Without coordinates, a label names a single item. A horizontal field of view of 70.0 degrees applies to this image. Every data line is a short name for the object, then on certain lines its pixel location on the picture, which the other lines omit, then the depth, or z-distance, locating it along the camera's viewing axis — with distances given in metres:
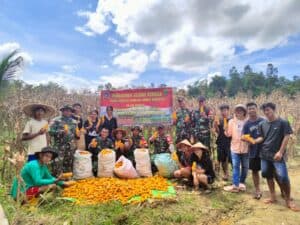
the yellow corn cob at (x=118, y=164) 3.38
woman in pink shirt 3.05
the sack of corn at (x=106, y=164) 3.37
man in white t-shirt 3.02
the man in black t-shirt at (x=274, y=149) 2.55
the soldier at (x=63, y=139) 3.30
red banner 3.84
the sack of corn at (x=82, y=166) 3.33
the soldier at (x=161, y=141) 3.67
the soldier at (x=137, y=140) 3.69
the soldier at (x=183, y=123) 3.53
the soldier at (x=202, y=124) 3.47
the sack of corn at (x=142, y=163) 3.44
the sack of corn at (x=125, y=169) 3.28
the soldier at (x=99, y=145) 3.55
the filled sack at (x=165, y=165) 3.39
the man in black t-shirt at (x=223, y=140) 3.37
